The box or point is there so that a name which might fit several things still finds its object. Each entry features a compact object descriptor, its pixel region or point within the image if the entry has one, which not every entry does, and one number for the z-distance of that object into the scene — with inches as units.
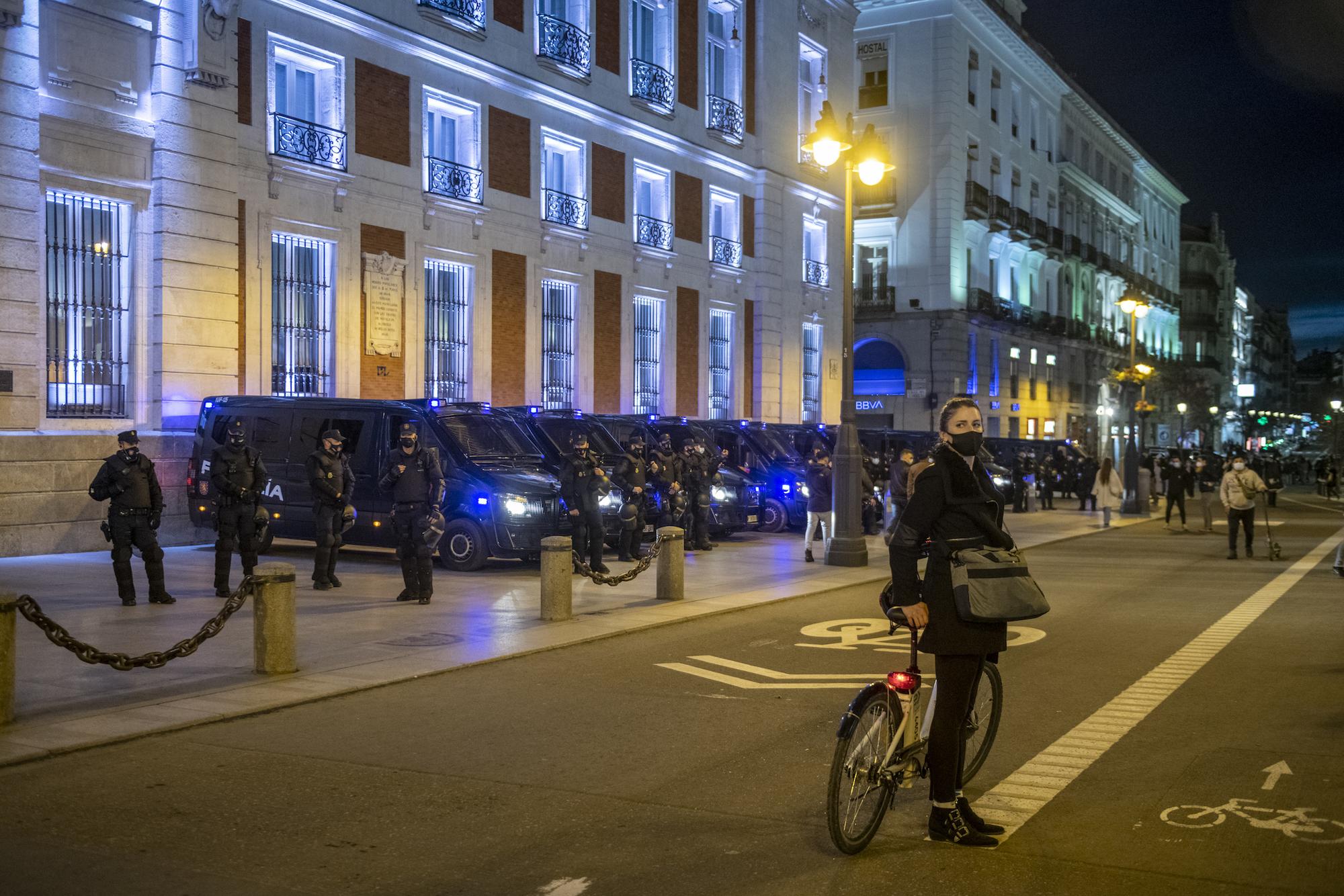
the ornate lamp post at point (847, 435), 746.8
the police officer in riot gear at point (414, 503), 550.6
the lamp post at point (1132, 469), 1349.7
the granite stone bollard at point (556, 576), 498.9
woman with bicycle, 222.2
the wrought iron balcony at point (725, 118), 1326.3
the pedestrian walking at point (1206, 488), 1076.5
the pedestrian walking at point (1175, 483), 1155.3
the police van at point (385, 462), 677.9
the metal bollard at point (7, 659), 315.3
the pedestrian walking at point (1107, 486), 1112.8
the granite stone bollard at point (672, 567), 571.2
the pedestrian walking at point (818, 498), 784.3
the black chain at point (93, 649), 338.3
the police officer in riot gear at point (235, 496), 559.5
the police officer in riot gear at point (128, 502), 520.1
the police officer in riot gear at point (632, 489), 726.5
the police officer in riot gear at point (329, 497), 595.2
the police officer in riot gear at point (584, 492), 666.2
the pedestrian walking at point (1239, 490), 804.6
